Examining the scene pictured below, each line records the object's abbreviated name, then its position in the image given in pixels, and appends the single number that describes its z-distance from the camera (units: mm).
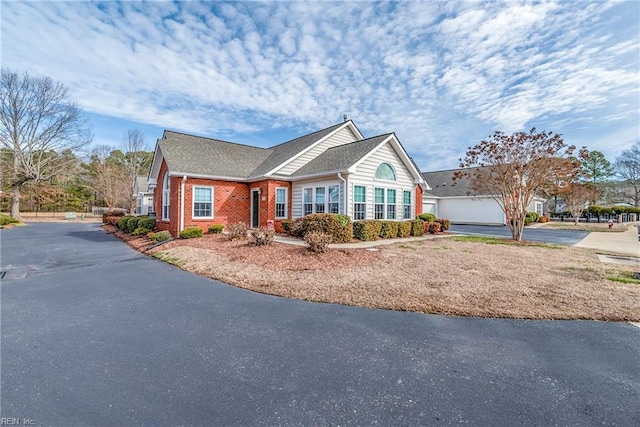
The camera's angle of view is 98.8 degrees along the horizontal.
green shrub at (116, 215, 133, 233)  18748
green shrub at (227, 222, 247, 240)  12438
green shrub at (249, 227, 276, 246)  10984
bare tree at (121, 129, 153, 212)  46312
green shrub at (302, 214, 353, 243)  12258
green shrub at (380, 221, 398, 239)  14388
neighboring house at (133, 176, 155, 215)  33500
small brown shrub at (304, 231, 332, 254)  9414
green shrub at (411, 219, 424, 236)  16094
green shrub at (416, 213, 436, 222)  19091
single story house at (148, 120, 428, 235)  14383
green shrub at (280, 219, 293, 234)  14736
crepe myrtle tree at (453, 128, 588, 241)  13633
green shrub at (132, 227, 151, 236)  16023
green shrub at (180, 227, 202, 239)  13414
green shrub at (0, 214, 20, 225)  24083
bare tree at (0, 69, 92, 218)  29094
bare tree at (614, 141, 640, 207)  39606
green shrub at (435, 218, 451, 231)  18952
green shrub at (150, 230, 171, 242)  13347
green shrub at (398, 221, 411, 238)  15188
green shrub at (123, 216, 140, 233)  17672
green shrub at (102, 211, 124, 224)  27545
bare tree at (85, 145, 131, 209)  39594
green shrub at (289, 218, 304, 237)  13298
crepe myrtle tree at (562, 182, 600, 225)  26469
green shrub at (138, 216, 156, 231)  16688
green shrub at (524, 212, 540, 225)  27633
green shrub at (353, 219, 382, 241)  13250
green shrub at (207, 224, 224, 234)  14469
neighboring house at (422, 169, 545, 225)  28359
